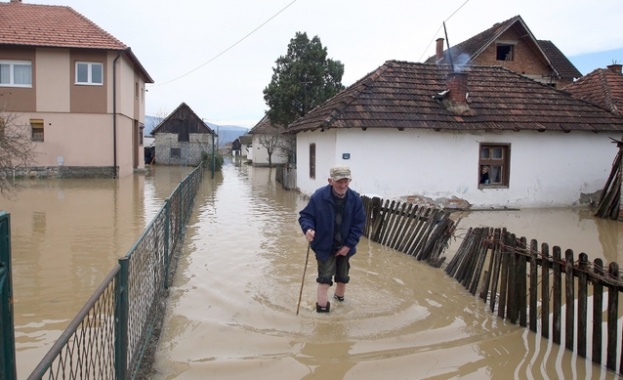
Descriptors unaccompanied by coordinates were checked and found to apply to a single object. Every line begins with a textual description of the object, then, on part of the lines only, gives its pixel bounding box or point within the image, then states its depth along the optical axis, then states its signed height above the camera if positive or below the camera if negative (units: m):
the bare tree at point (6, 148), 12.41 -0.01
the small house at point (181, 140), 41.03 +0.88
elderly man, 5.74 -0.82
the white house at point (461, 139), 14.74 +0.52
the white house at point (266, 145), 41.28 +0.65
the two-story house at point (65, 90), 23.08 +2.73
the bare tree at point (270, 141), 40.88 +0.96
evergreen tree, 32.28 +4.66
